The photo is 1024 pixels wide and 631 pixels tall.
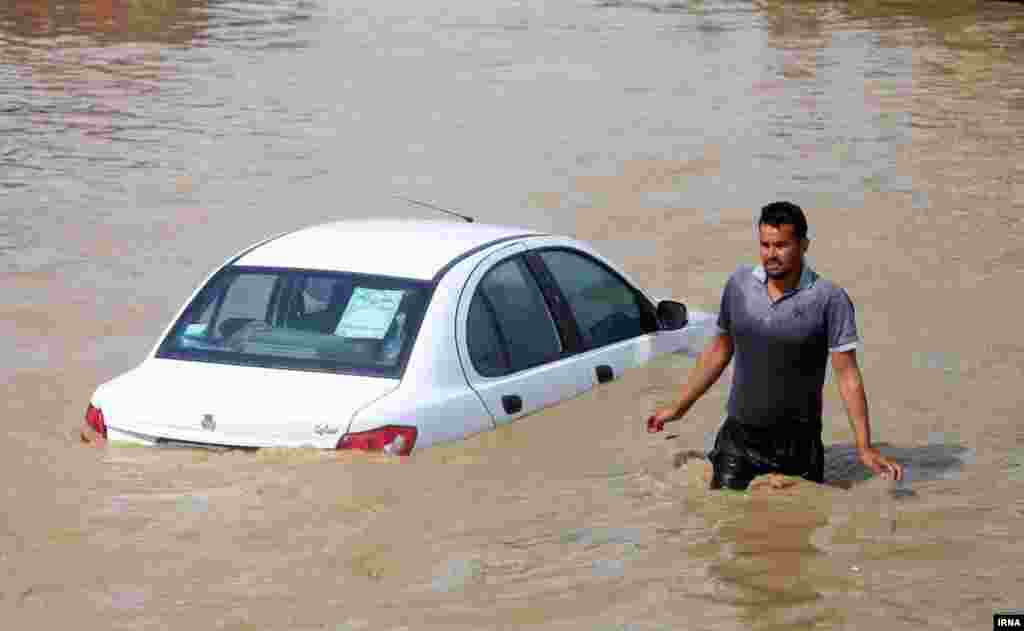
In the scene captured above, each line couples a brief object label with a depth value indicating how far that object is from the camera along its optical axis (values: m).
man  17.22
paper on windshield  19.66
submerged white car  18.80
